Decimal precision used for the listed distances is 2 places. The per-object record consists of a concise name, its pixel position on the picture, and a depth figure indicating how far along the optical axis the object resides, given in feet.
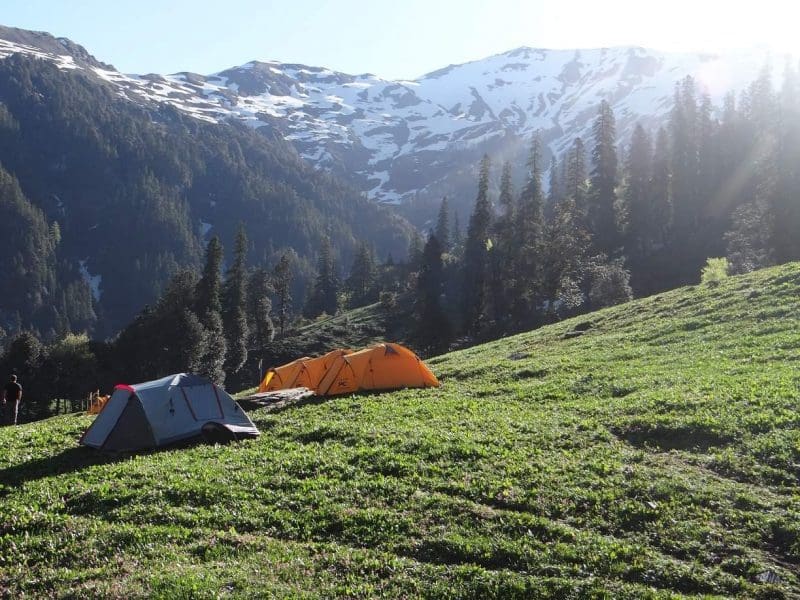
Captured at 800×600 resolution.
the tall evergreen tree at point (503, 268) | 255.70
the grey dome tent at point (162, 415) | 60.90
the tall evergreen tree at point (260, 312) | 357.41
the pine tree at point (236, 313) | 304.30
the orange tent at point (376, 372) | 90.22
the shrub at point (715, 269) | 187.21
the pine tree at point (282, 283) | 391.04
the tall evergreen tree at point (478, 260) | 265.95
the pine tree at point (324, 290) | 450.30
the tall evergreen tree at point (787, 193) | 221.05
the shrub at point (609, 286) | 223.71
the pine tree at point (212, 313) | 277.85
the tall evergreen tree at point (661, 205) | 306.14
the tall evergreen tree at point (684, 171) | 314.35
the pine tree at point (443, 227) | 416.05
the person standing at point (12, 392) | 100.07
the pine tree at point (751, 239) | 224.33
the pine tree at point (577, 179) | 313.09
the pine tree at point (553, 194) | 380.13
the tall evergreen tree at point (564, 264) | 231.71
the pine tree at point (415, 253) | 440.04
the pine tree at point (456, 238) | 478.35
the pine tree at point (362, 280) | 437.58
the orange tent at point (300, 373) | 95.45
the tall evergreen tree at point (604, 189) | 307.37
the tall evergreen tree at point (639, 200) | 301.02
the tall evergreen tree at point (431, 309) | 253.85
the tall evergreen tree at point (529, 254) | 241.76
